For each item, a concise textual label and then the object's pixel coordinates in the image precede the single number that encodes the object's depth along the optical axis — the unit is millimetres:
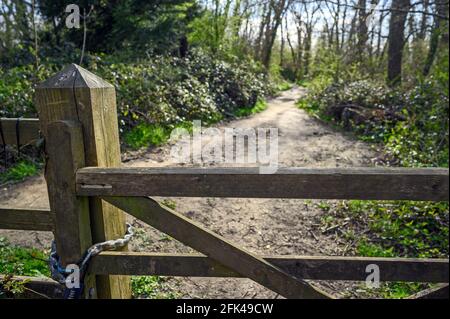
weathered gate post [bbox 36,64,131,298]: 1629
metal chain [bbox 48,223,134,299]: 1716
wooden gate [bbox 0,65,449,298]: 1451
